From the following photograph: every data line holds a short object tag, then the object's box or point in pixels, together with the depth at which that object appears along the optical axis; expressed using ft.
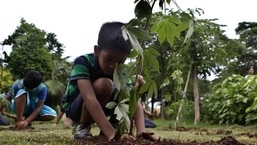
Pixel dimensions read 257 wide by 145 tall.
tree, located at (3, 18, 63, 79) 32.48
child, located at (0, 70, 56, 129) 15.71
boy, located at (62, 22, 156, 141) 6.26
